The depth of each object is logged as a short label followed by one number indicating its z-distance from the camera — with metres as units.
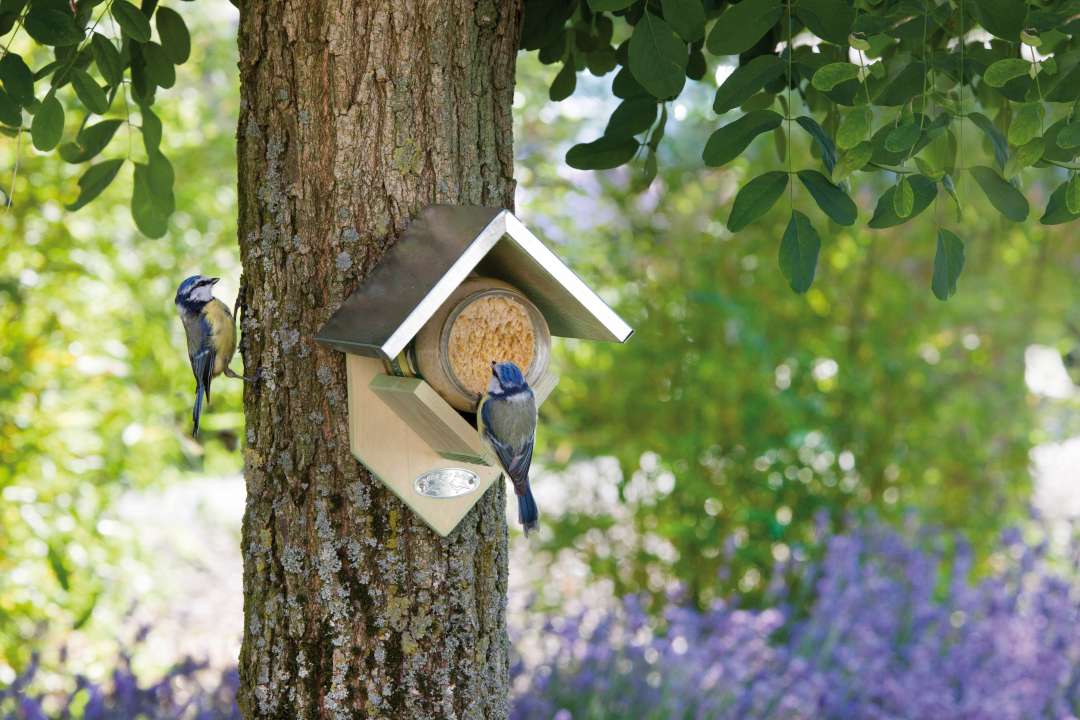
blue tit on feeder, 3.08
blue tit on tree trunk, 3.16
